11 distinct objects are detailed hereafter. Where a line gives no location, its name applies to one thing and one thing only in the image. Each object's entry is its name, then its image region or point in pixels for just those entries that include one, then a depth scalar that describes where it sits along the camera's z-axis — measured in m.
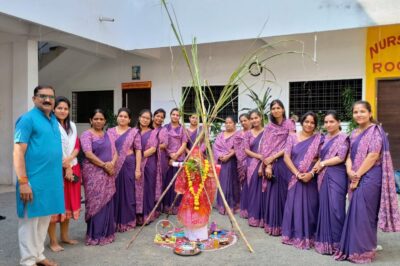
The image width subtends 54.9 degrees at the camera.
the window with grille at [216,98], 9.03
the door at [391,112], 7.42
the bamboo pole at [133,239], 3.82
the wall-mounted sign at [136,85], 9.93
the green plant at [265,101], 7.54
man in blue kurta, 2.99
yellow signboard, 7.22
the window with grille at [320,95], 7.79
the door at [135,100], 10.24
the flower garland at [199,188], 3.95
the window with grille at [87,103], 10.65
